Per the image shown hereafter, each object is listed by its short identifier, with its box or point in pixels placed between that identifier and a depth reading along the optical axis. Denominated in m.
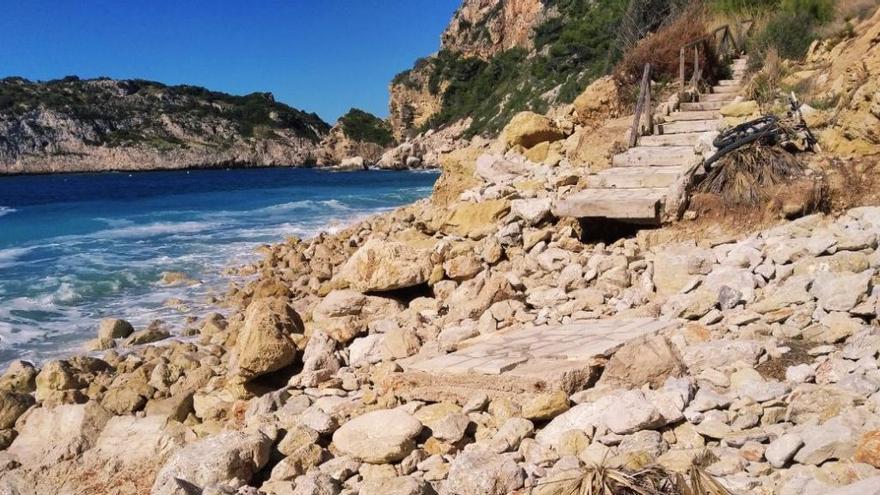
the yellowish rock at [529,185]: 9.84
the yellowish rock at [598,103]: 12.05
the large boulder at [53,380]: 7.19
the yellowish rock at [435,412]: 4.47
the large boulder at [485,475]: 3.46
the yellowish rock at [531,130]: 11.64
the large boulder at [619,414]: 3.66
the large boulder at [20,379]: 7.41
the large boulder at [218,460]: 4.11
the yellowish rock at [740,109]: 9.06
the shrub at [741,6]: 14.46
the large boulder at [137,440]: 5.59
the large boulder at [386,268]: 7.88
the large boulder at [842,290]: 4.41
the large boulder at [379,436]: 4.04
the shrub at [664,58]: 12.66
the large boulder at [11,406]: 6.57
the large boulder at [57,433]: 5.83
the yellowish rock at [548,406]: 4.06
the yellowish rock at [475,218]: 9.36
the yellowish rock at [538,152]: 11.38
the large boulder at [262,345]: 6.49
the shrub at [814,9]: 11.43
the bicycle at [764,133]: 7.04
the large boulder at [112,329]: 9.26
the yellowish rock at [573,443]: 3.63
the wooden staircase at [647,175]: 7.10
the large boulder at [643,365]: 4.25
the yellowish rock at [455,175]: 12.12
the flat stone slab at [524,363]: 4.42
